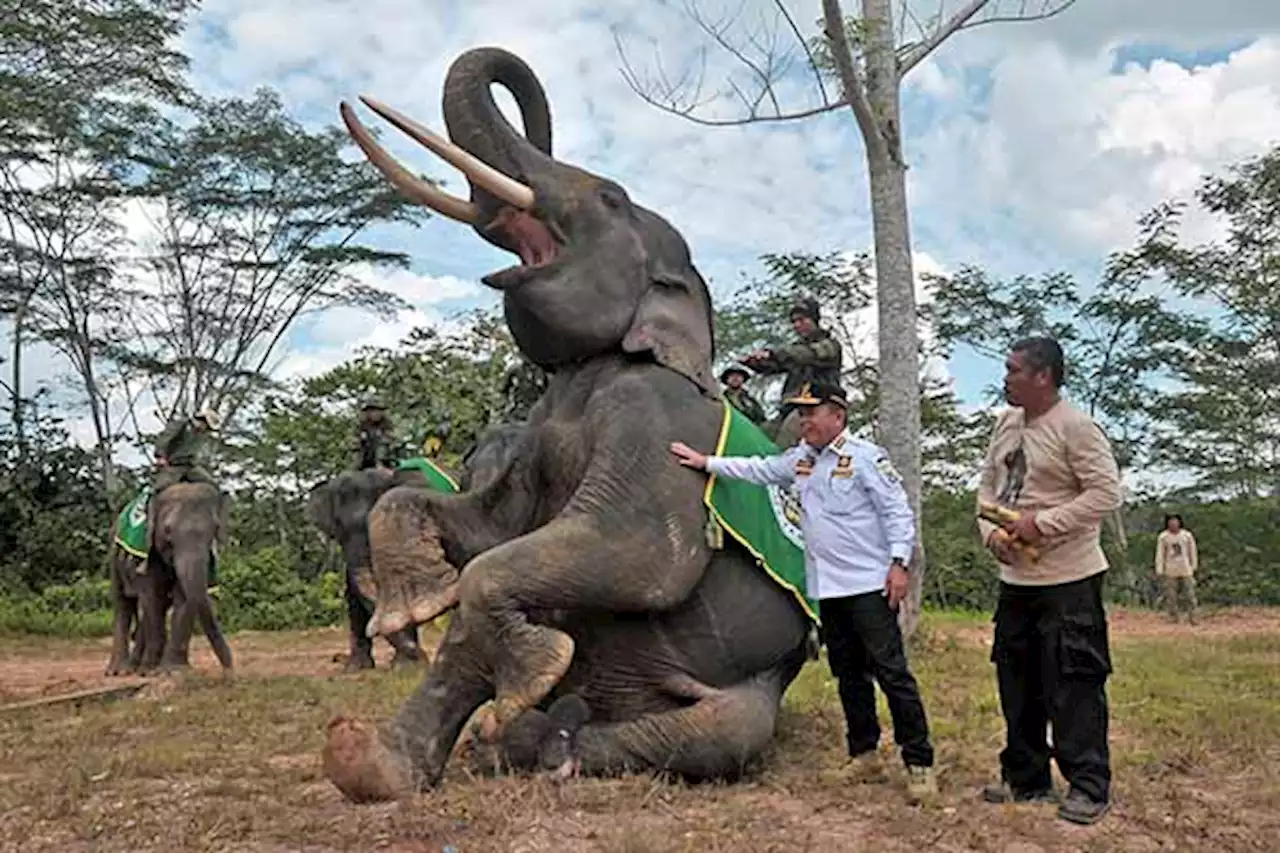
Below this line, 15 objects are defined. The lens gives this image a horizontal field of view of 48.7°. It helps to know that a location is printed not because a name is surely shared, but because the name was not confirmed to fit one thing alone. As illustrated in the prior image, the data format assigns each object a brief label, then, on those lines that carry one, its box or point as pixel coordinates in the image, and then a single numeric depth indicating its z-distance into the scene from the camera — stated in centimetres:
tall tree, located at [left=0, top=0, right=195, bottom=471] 1855
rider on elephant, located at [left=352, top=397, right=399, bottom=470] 1105
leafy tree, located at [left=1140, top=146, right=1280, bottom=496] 2258
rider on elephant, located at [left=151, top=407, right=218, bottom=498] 1049
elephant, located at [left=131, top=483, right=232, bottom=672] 988
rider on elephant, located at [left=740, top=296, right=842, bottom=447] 783
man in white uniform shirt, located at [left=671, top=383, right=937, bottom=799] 491
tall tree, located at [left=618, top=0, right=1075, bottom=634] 998
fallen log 803
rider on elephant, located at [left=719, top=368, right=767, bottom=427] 937
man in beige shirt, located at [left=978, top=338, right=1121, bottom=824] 455
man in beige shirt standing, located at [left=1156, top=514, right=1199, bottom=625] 1883
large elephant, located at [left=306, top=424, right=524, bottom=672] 1055
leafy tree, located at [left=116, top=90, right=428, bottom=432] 2456
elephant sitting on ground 462
